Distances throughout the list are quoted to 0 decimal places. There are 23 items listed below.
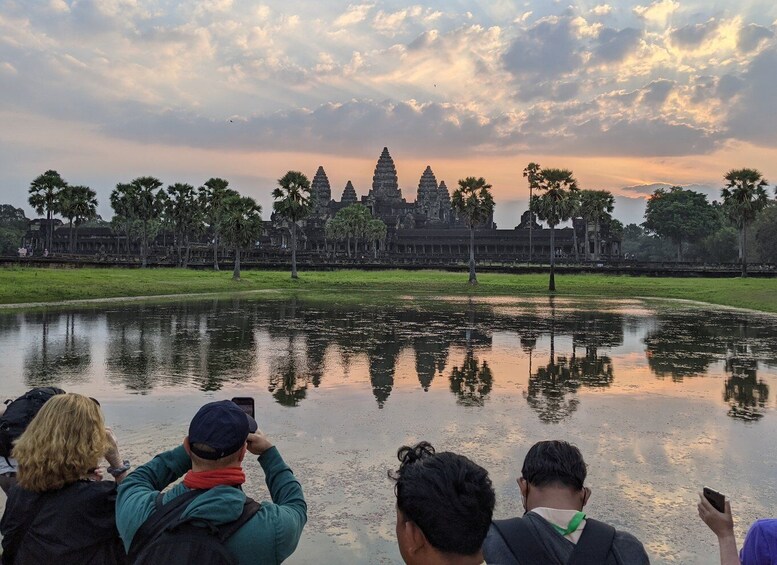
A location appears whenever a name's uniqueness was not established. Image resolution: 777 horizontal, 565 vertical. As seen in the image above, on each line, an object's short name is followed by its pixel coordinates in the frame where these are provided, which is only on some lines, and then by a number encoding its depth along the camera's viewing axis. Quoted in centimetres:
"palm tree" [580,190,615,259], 7940
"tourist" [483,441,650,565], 284
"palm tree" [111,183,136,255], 7338
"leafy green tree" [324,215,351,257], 10611
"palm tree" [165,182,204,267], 7469
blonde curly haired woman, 317
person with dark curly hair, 244
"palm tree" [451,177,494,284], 5884
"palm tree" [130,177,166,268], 7238
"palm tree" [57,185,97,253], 7162
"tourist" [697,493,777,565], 284
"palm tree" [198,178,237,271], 6725
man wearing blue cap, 271
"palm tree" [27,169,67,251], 6981
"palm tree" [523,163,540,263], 6203
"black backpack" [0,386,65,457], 375
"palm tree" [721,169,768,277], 6212
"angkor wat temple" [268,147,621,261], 10762
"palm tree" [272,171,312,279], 6325
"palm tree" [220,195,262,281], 6231
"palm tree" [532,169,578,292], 5184
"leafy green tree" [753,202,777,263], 8806
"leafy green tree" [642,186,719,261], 11900
